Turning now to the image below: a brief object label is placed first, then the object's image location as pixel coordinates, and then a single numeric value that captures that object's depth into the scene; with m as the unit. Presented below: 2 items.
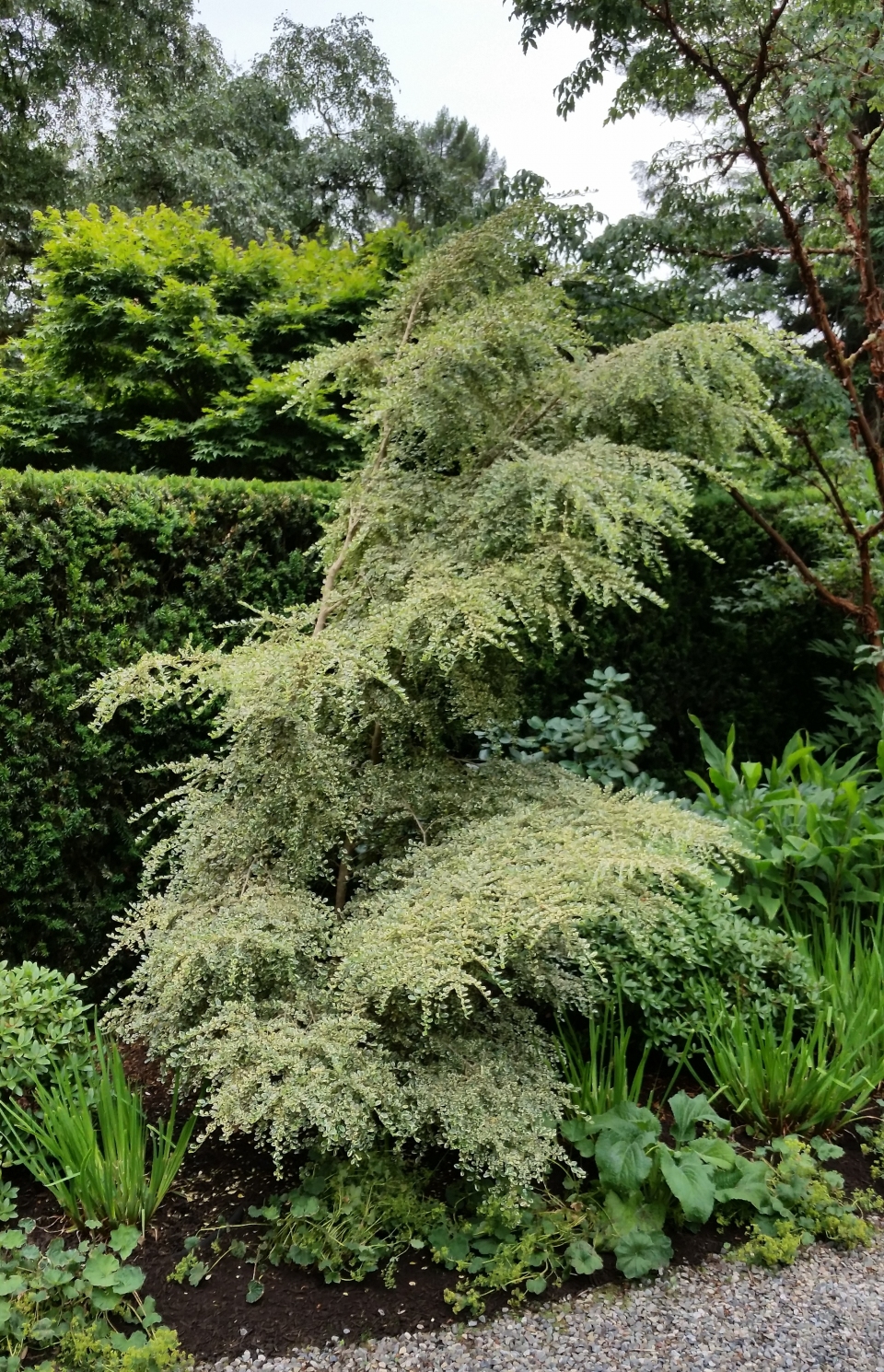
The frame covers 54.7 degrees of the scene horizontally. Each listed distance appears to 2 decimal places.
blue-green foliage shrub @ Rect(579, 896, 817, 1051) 2.21
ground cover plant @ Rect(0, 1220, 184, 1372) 1.50
